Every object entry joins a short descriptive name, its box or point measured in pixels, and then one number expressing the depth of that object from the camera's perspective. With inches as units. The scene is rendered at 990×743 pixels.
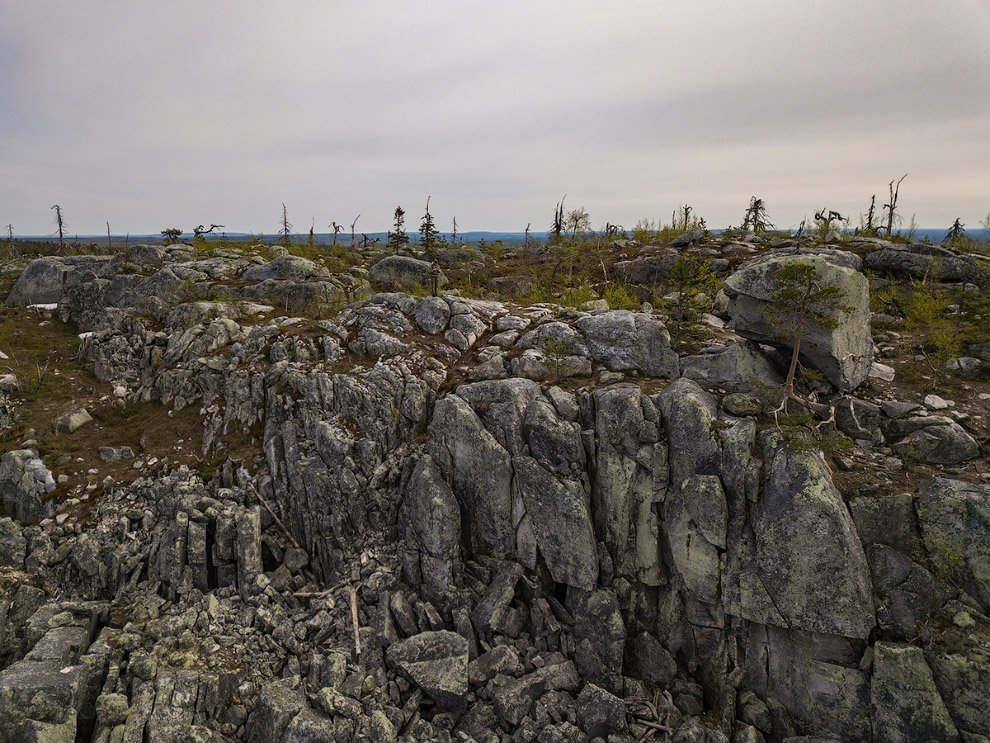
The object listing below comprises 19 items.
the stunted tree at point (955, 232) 1365.7
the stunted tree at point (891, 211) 1515.7
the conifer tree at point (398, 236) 1833.2
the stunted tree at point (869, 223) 1608.3
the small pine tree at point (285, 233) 1851.4
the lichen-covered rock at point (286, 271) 1185.4
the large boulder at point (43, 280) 1142.5
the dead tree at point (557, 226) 1951.6
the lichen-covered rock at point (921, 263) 971.3
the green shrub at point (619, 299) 951.6
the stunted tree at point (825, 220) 1378.0
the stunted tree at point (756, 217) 1646.2
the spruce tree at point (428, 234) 1752.0
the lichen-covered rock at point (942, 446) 485.4
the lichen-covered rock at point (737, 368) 620.0
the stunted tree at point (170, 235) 1622.7
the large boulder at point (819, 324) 567.2
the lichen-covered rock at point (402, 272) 1358.3
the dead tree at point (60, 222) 1696.6
